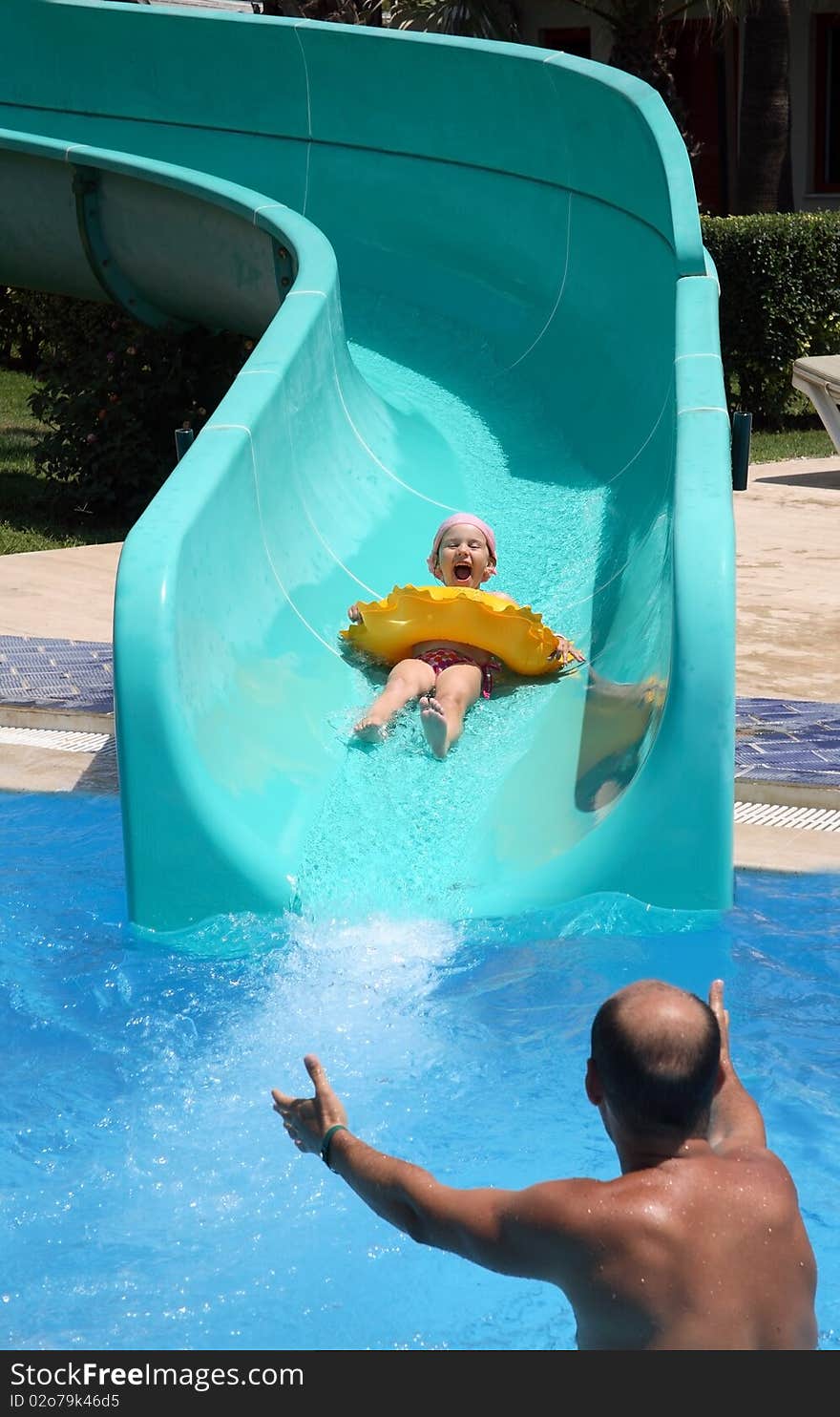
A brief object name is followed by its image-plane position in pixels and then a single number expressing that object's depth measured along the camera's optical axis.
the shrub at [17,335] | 14.77
